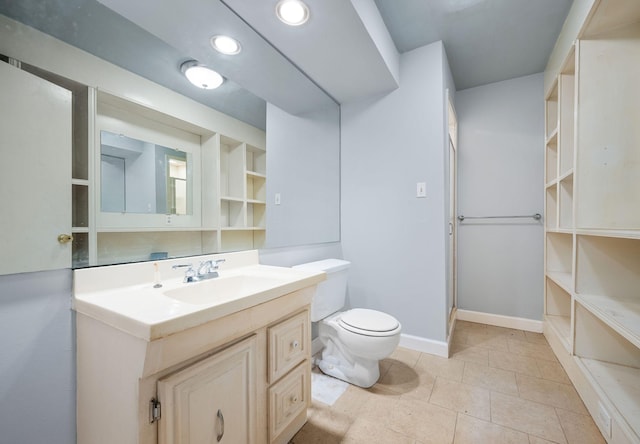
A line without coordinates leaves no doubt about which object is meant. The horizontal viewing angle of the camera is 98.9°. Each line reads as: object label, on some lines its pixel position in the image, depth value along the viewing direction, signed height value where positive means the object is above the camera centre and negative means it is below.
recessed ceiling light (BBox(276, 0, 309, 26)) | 1.35 +1.07
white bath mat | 1.57 -1.01
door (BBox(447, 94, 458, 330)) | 2.50 +0.18
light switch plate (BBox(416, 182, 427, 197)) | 2.09 +0.25
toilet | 1.56 -0.66
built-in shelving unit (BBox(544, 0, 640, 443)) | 1.38 +0.09
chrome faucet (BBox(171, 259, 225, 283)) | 1.17 -0.23
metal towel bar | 2.49 +0.04
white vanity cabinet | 0.73 -0.43
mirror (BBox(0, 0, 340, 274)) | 0.91 +0.57
